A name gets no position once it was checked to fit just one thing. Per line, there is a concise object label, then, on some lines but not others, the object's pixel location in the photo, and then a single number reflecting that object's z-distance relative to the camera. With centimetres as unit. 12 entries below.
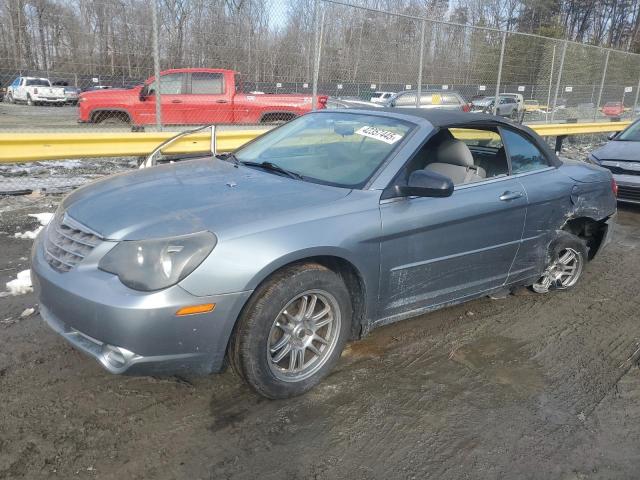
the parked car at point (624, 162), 791
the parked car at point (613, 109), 1688
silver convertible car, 255
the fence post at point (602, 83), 1545
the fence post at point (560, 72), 1313
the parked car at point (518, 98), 1341
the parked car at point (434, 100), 1126
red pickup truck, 1100
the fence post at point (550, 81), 1316
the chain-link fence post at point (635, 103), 1798
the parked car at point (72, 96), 1200
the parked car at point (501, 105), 1361
